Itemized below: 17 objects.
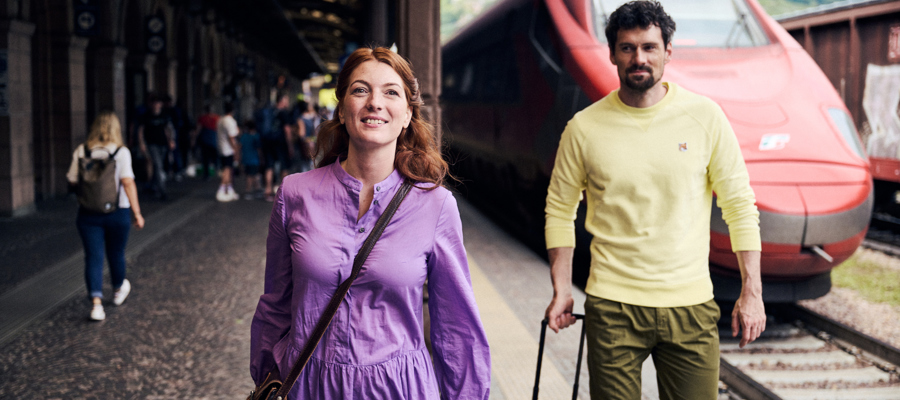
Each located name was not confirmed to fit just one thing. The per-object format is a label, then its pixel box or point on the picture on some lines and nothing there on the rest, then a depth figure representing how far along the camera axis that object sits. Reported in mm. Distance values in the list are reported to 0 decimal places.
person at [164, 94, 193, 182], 13959
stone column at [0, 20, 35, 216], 9789
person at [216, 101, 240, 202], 12180
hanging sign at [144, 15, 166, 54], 15344
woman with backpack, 5145
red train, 4945
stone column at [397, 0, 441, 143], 4406
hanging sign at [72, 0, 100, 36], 11766
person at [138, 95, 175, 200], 12000
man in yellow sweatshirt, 2334
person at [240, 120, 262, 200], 11914
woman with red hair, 1764
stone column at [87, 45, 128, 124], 13867
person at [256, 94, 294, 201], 12047
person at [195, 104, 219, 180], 15641
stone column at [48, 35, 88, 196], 12109
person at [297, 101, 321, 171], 12461
